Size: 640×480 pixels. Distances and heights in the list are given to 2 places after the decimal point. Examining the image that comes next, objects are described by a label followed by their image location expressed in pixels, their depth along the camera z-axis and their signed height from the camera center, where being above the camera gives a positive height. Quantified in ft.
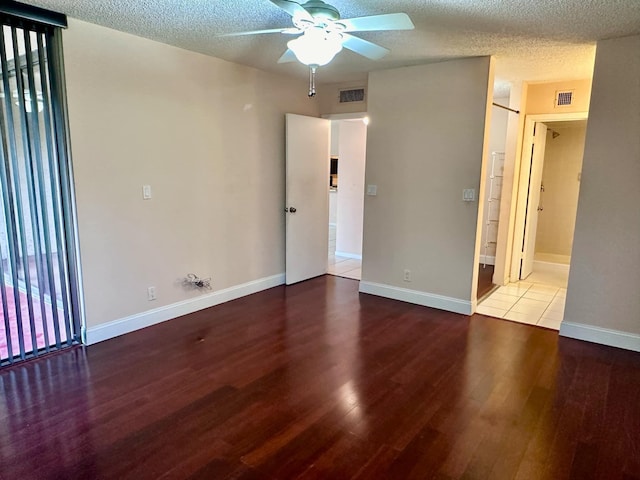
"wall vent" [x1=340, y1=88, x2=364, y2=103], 16.56 +3.24
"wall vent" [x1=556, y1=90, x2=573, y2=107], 15.75 +3.09
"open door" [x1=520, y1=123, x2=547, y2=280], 17.29 -1.00
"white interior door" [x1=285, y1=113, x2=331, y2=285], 16.43 -0.98
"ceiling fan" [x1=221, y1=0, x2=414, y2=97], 7.16 +2.75
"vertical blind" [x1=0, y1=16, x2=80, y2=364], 9.44 -0.42
